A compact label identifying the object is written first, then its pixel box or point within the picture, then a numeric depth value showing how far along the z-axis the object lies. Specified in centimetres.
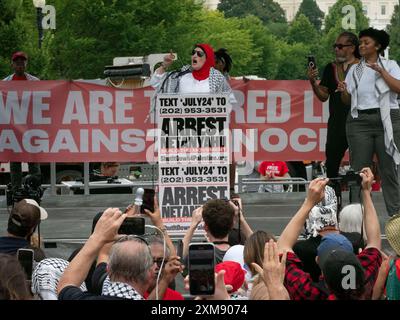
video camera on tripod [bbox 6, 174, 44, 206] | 1167
